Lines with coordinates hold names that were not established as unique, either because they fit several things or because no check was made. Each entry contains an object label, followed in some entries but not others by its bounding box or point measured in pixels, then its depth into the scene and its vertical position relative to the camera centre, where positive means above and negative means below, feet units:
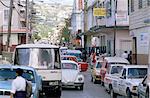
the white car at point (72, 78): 86.05 -5.49
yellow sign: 183.68 +12.89
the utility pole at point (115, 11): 165.40 +11.81
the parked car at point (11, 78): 45.03 -3.19
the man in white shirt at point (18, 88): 40.78 -3.43
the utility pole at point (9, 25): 133.90 +5.53
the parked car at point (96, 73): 102.37 -5.45
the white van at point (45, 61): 70.44 -2.12
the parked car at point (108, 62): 92.24 -2.91
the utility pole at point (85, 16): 327.16 +19.94
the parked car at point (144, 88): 51.42 -4.48
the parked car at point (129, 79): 62.58 -4.31
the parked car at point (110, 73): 77.78 -4.33
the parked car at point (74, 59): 124.65 -3.23
